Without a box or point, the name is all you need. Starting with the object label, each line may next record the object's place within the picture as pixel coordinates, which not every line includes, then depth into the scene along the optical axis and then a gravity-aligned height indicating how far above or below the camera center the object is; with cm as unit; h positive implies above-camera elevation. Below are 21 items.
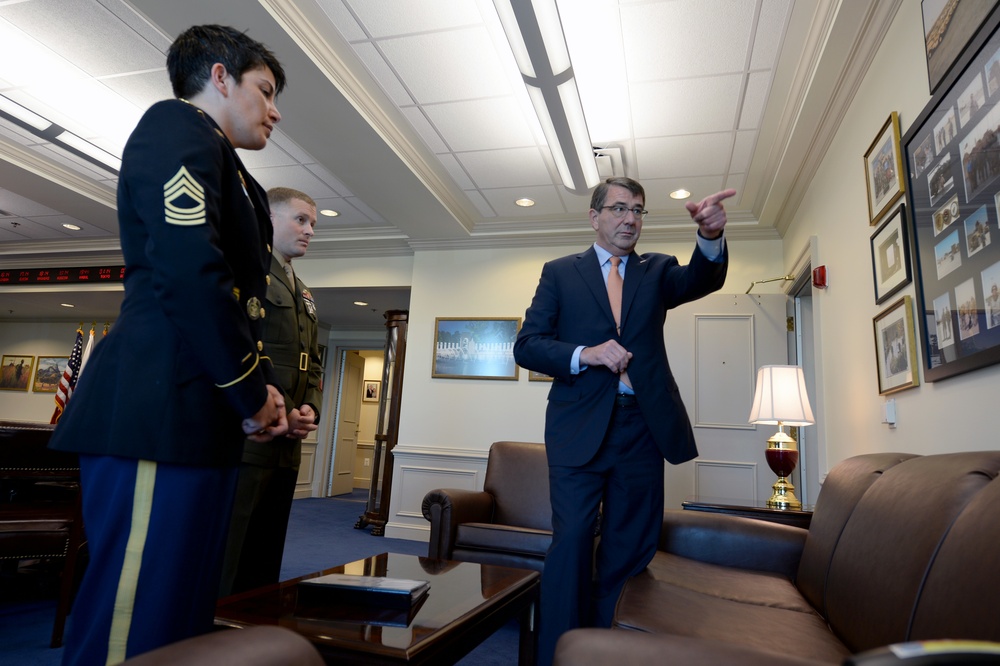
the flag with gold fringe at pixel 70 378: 633 +43
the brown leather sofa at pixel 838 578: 67 -21
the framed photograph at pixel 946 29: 176 +133
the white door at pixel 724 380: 475 +57
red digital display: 700 +166
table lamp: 321 +23
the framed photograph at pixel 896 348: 231 +44
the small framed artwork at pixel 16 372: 966 +69
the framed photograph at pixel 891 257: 238 +82
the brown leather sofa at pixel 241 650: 57 -22
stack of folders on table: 142 -37
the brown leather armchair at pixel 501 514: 316 -42
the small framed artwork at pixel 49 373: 950 +69
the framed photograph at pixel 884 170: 245 +120
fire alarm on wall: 364 +106
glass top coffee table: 117 -40
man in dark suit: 172 +7
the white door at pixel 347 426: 905 +9
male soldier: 200 +7
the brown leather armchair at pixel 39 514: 250 -42
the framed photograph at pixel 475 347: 571 +85
